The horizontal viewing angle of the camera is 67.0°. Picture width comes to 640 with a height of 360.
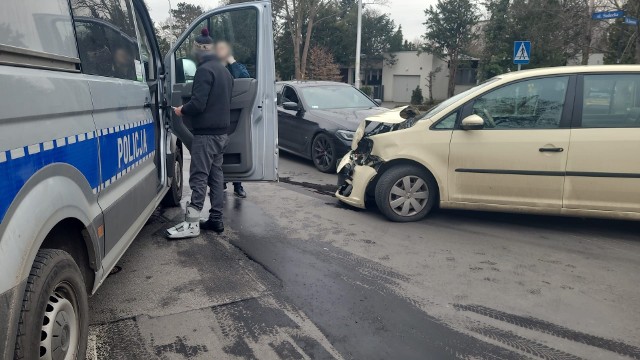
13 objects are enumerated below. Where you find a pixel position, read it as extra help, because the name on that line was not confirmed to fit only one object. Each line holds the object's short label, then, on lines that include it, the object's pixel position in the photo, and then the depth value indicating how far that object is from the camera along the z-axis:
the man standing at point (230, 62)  4.74
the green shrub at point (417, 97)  37.03
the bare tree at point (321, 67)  34.88
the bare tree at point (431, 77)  38.29
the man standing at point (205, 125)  4.36
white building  38.78
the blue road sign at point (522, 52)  11.55
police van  1.84
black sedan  8.20
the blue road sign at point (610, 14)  12.12
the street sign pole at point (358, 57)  21.30
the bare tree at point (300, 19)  34.34
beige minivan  4.62
